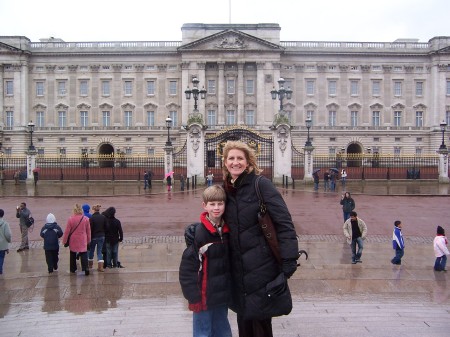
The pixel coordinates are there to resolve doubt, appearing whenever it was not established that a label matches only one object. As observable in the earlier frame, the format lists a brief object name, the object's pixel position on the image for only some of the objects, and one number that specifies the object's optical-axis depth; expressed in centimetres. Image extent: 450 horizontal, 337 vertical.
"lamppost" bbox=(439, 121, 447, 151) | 3906
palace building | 6269
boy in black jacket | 496
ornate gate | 3591
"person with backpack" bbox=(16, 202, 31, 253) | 1373
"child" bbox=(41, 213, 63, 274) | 1094
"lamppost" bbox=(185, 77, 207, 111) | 3542
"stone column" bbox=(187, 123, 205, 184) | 3556
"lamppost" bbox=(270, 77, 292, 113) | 3507
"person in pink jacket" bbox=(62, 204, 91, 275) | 1080
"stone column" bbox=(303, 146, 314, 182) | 3678
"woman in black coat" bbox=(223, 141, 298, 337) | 473
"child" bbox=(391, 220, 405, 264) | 1178
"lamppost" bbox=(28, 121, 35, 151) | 3912
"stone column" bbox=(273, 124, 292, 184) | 3588
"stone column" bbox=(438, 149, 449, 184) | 3903
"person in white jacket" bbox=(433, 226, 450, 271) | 1120
